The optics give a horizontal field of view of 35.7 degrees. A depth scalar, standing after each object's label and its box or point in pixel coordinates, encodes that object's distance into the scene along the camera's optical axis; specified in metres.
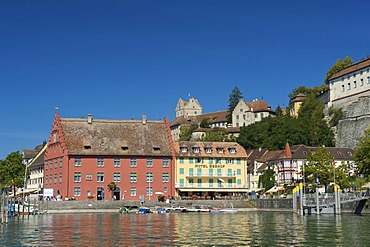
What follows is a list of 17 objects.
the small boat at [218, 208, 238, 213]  87.94
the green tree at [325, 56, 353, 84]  153.00
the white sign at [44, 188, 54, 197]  96.71
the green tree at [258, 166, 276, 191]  115.12
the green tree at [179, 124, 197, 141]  191.35
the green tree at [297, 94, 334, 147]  132.88
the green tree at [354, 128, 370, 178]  74.38
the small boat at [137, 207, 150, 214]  86.56
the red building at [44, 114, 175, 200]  97.58
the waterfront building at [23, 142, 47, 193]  117.19
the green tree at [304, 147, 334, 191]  87.25
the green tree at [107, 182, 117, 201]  97.12
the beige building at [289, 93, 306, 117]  163.50
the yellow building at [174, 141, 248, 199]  103.06
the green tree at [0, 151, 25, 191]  106.62
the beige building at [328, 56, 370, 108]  127.75
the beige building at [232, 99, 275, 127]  190.50
